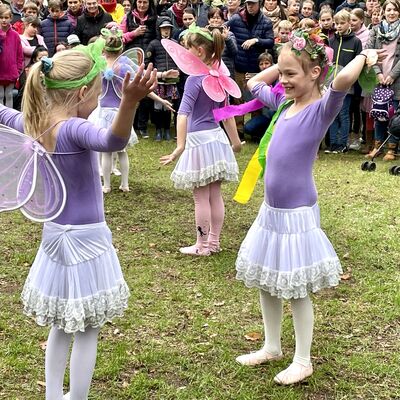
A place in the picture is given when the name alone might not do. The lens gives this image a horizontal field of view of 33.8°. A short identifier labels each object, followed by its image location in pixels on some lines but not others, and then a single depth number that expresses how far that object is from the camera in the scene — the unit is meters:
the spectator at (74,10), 11.15
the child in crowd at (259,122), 10.16
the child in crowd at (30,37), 10.30
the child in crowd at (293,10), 11.58
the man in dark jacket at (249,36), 10.51
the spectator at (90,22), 10.60
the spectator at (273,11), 11.60
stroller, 8.38
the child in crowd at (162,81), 10.59
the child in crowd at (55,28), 10.71
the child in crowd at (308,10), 11.27
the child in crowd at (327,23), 10.08
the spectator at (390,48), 9.27
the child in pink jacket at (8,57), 9.68
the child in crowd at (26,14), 10.99
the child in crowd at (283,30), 10.47
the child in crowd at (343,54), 9.58
